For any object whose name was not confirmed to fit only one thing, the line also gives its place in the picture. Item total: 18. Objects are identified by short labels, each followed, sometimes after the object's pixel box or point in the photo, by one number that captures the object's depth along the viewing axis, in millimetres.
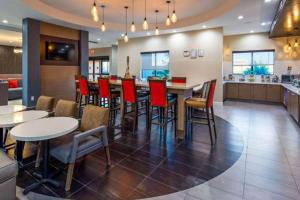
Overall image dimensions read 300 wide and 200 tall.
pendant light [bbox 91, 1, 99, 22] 3636
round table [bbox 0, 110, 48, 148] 2243
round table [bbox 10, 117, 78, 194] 1886
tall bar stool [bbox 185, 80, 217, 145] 3453
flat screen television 6718
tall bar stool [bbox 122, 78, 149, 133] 3850
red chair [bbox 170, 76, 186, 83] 5214
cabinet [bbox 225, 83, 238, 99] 8242
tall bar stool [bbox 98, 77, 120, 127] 4344
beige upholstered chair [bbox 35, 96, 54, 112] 3223
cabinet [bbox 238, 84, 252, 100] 7948
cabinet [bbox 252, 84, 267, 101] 7652
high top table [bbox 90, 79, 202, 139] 3646
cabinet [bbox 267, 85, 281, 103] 7414
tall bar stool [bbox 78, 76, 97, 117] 4750
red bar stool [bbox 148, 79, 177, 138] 3484
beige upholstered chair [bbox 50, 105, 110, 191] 2088
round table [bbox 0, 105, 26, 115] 2800
